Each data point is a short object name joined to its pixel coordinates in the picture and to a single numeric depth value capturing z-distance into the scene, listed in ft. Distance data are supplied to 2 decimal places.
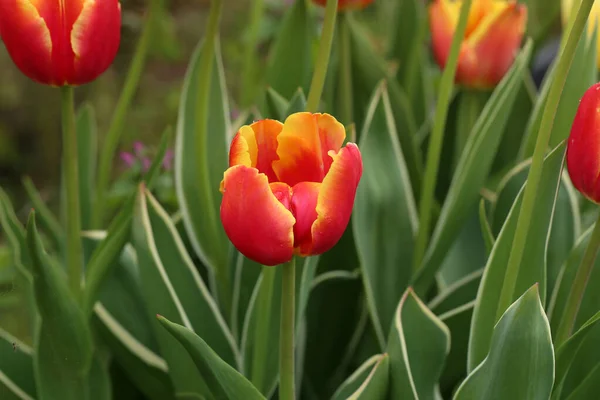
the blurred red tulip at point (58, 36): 3.75
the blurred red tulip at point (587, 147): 3.57
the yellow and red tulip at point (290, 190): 3.47
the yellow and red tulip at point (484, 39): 4.33
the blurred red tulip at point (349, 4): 4.24
